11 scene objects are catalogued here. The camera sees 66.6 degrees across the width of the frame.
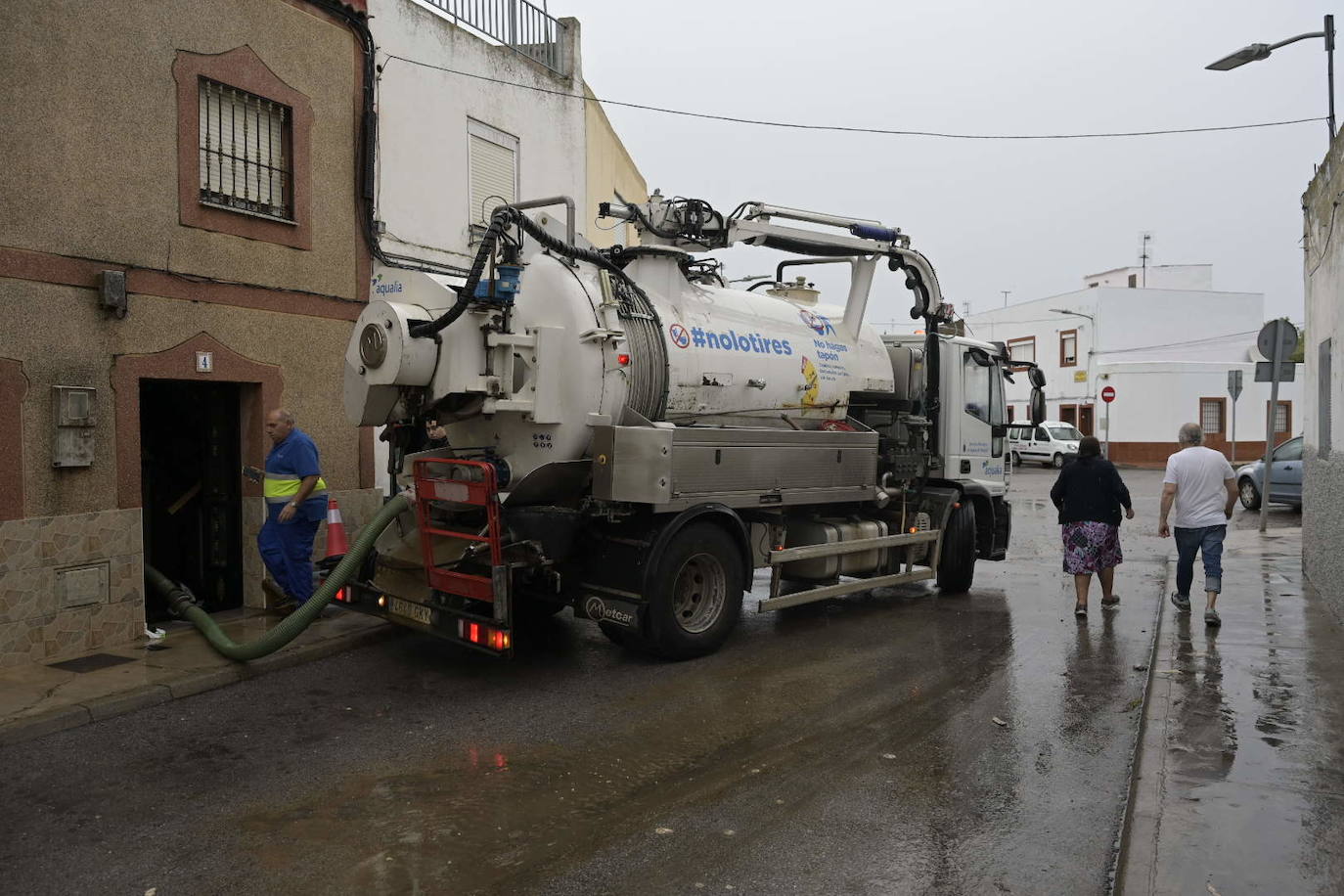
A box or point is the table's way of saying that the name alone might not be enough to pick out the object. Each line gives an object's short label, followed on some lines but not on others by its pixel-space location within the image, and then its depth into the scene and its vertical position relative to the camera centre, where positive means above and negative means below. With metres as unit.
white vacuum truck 6.68 +0.02
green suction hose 6.81 -1.19
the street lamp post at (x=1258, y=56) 11.80 +4.56
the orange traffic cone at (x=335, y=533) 9.02 -0.83
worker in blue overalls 8.12 -0.44
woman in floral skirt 8.90 -0.66
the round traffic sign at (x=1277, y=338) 12.44 +1.22
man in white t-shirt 8.38 -0.50
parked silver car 17.83 -0.72
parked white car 33.72 -0.18
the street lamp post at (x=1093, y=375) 40.16 +2.53
